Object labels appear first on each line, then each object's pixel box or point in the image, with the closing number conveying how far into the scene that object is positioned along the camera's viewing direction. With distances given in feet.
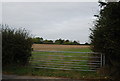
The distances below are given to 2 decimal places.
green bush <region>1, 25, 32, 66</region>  21.11
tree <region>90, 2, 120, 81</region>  15.26
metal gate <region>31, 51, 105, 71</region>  20.20
